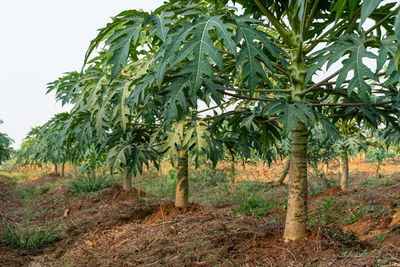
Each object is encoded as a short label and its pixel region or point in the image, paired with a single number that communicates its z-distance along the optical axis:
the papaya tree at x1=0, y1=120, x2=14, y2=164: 10.91
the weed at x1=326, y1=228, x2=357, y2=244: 2.47
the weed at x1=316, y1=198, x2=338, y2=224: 4.03
